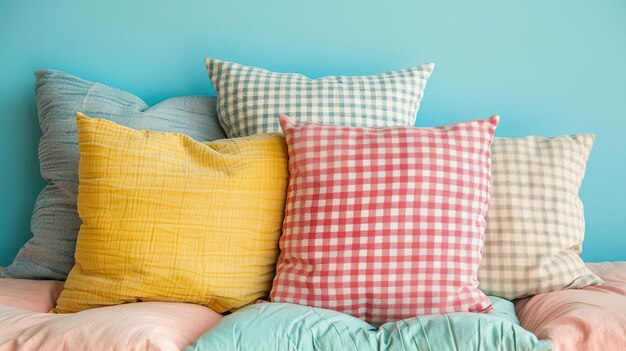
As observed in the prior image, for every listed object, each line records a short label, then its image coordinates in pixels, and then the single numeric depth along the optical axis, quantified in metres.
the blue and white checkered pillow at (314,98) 1.80
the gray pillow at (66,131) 1.82
